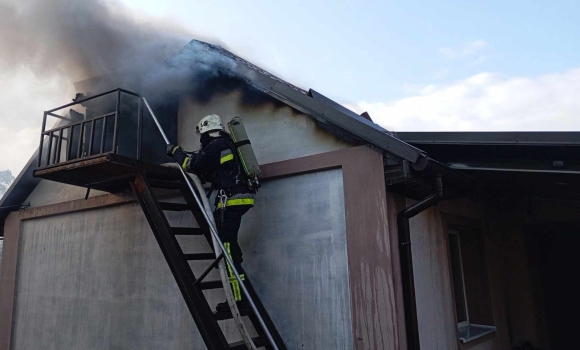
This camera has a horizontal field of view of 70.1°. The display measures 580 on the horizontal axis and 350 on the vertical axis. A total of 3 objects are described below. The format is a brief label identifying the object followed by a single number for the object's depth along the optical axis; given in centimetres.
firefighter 412
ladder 373
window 568
